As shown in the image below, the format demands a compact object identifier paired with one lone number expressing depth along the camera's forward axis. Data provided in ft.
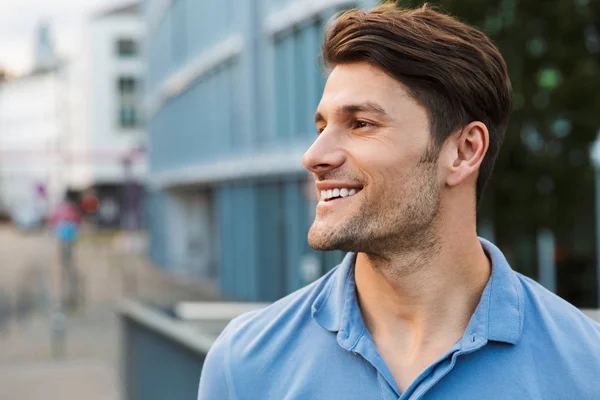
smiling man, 6.08
